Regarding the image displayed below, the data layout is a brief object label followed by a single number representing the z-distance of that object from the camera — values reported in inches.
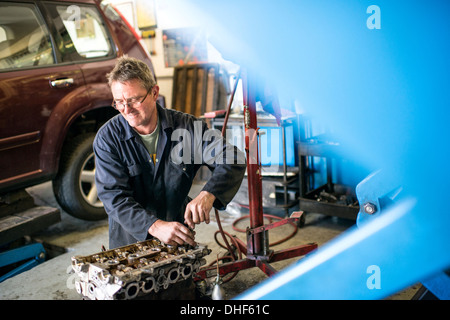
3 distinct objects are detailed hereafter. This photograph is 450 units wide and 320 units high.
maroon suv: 123.7
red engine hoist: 95.8
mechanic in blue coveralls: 76.3
